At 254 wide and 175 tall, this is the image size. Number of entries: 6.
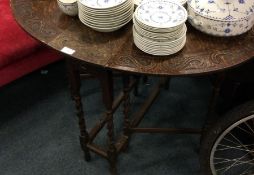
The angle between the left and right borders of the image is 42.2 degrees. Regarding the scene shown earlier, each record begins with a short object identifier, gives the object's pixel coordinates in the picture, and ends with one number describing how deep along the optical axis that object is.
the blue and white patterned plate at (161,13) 0.99
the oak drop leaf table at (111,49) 0.99
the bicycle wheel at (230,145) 1.16
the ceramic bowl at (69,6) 1.12
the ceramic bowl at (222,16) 1.02
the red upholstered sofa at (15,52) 1.61
